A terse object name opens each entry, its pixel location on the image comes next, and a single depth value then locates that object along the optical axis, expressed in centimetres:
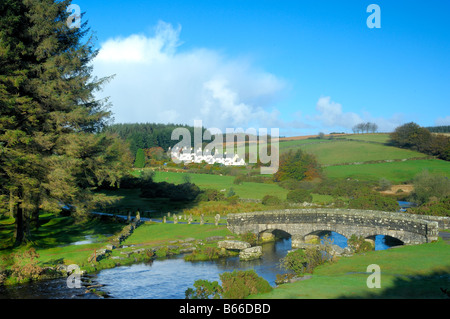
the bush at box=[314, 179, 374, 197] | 7197
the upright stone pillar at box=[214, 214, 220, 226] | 4688
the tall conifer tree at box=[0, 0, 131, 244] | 2875
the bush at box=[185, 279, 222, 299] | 1888
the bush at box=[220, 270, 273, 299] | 1794
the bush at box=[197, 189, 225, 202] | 6817
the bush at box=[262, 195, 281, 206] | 6469
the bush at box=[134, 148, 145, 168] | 11712
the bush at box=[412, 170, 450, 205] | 5910
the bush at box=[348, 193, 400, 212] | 5004
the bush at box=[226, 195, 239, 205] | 6612
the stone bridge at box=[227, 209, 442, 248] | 3178
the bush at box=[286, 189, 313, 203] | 6681
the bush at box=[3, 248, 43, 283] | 2512
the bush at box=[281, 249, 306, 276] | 2636
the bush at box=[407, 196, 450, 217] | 4312
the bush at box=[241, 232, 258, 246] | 4020
